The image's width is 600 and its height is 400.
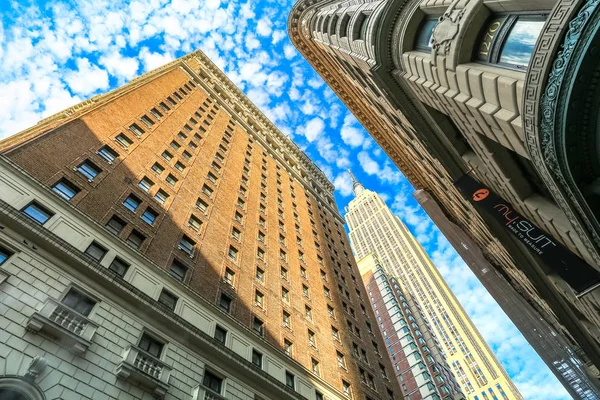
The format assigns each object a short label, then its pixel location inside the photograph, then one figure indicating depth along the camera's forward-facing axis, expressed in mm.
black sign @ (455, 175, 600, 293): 10898
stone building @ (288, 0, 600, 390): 7363
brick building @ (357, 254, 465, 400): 63281
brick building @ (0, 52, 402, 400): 13711
